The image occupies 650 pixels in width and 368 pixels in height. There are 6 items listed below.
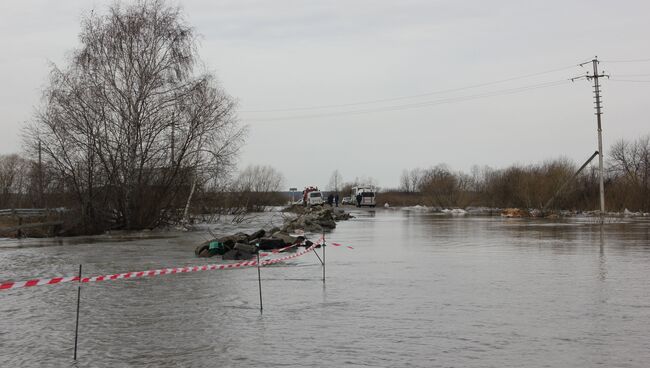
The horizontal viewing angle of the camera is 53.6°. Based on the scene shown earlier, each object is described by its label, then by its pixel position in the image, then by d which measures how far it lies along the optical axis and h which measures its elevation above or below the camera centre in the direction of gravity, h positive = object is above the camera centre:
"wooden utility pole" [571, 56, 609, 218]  52.60 +7.90
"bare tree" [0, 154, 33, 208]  97.33 +6.52
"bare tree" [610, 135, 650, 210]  57.62 +3.94
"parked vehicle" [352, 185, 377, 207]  101.19 +1.87
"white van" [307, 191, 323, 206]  79.81 +1.45
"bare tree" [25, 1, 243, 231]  36.19 +5.39
